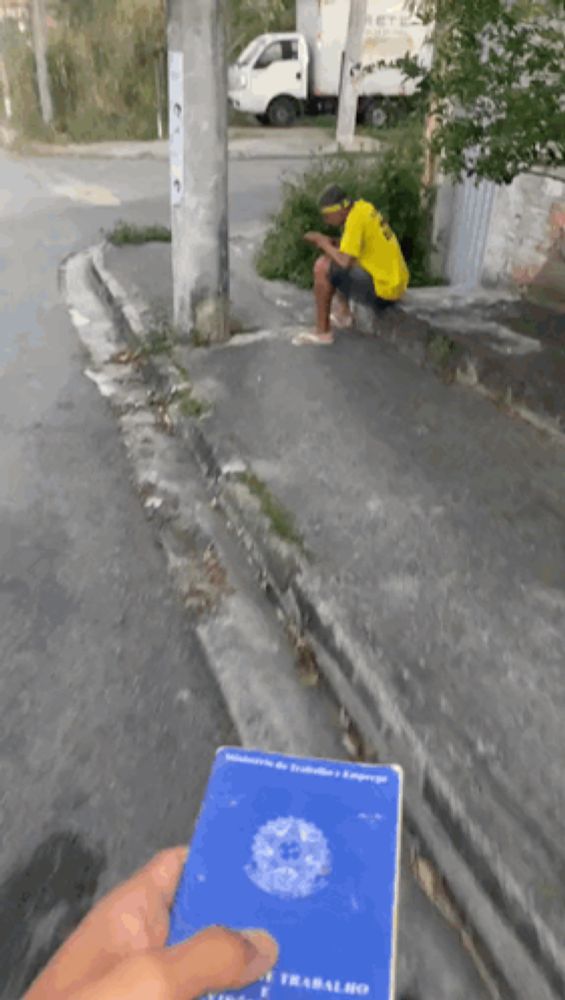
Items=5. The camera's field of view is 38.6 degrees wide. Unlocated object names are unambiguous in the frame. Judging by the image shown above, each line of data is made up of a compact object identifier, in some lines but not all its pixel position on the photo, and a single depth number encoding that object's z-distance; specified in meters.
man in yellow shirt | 5.61
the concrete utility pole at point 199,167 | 4.99
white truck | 19.09
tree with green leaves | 3.75
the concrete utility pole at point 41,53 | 17.69
